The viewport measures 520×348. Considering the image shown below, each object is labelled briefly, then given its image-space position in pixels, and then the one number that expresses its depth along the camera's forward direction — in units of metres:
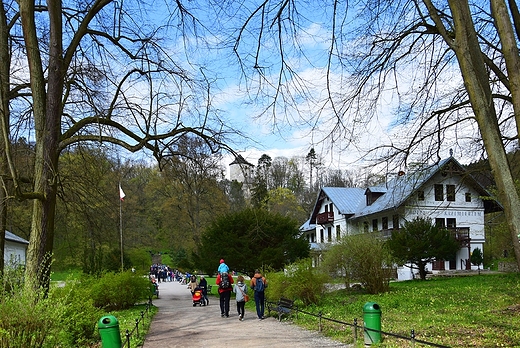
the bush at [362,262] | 21.23
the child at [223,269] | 18.48
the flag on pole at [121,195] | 28.01
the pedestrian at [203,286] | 23.87
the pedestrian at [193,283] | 24.97
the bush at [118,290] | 20.31
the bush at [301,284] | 17.75
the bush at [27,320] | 7.43
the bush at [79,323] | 9.73
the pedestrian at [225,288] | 17.31
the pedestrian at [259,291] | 16.75
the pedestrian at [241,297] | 16.80
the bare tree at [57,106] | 10.93
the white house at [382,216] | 44.88
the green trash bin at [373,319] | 10.04
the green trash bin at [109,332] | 8.97
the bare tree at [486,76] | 7.37
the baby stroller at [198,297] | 23.38
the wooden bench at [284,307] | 16.00
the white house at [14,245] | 36.33
